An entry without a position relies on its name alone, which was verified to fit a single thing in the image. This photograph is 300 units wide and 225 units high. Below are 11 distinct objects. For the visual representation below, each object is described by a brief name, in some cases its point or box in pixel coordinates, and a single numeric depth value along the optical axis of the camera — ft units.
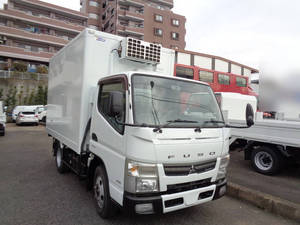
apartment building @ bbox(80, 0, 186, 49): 120.16
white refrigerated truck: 7.97
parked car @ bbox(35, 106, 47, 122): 62.04
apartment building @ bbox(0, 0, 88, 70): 90.80
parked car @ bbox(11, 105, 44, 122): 61.16
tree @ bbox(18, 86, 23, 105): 73.36
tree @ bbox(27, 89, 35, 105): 74.95
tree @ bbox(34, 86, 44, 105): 75.92
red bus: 36.17
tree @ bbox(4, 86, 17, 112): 70.13
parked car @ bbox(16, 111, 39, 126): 54.65
